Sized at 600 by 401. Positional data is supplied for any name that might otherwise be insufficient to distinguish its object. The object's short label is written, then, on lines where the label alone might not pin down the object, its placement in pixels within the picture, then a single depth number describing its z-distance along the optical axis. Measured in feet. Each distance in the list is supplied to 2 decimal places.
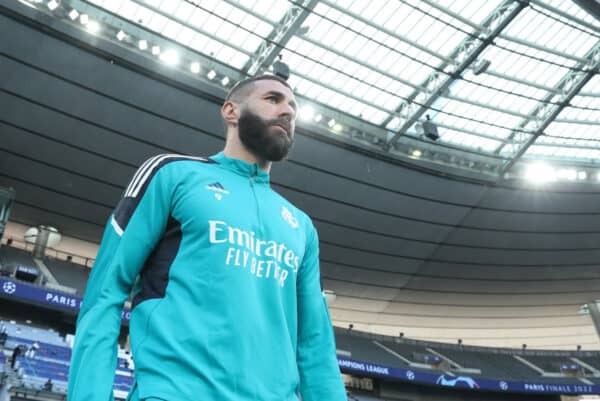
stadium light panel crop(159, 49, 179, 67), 54.95
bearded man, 4.34
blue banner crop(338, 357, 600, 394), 79.20
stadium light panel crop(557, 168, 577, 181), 74.13
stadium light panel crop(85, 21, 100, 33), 51.06
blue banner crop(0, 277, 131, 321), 56.85
